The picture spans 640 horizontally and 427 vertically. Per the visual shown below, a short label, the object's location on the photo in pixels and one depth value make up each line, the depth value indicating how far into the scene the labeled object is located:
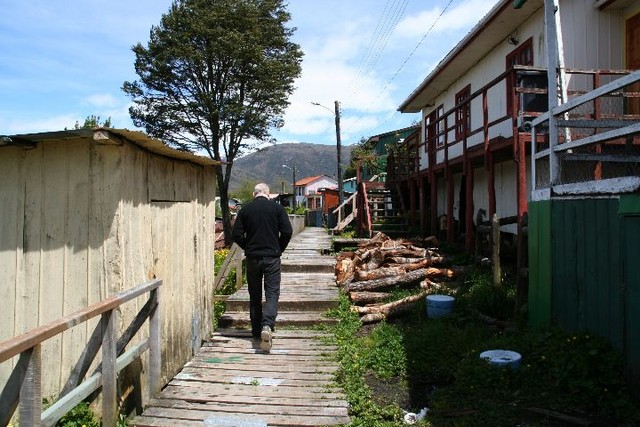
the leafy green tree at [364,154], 32.88
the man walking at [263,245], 6.14
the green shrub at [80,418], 3.69
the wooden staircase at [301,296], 7.39
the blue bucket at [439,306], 7.23
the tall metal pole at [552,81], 5.85
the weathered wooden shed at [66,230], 4.08
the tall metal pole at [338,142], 26.19
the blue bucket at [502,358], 4.77
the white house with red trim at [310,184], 84.94
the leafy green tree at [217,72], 24.36
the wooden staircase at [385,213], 15.27
